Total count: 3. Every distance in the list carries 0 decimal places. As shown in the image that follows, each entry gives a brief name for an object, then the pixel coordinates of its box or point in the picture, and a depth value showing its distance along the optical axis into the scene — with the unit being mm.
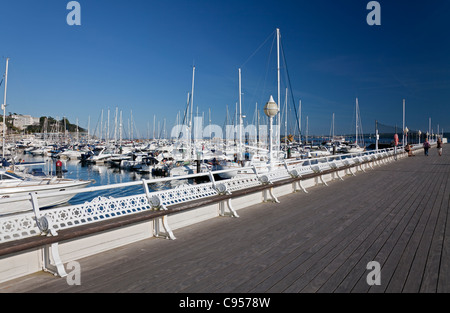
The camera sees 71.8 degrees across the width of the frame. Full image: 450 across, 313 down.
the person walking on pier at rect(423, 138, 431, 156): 32281
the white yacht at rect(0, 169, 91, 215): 16203
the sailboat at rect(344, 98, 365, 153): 60125
